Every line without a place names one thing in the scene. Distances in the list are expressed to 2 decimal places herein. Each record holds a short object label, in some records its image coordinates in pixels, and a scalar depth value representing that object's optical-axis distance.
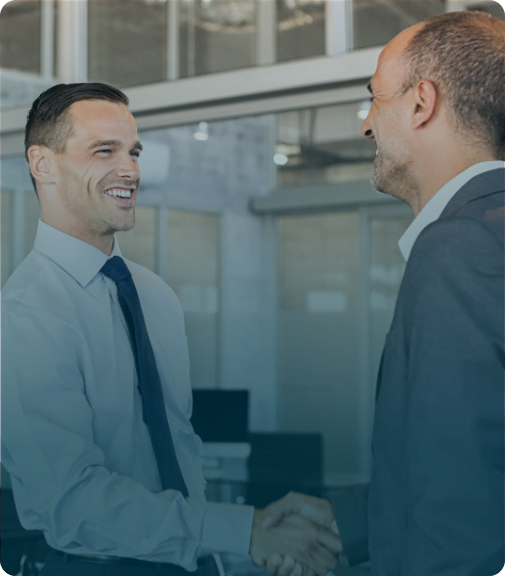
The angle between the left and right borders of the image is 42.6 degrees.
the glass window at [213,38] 3.15
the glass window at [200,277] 5.61
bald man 1.04
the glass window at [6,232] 3.09
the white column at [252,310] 6.39
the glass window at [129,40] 3.01
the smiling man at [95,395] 1.32
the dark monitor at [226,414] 3.03
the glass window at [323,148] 5.84
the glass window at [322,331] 6.22
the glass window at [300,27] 3.34
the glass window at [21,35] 2.96
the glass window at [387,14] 4.03
